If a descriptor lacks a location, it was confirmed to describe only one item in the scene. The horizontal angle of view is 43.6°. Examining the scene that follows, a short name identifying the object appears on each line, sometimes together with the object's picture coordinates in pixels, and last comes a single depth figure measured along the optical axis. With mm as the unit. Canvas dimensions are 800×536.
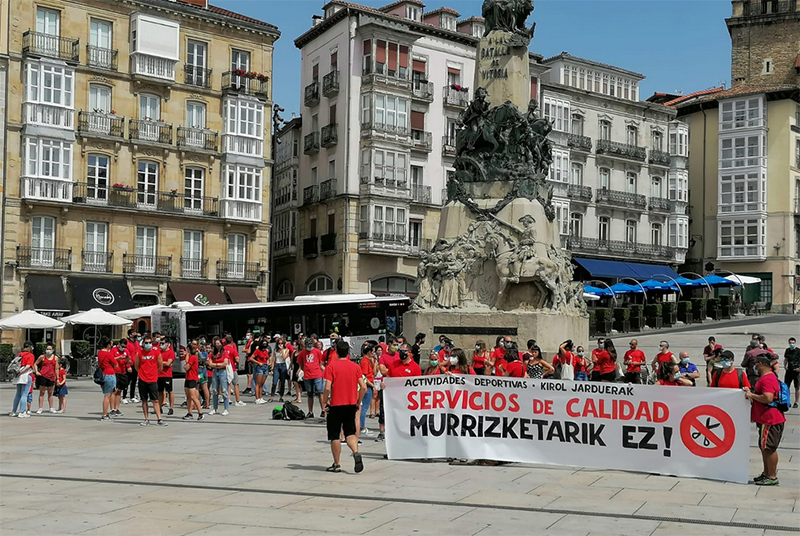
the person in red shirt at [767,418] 11477
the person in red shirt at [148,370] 18516
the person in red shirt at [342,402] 12281
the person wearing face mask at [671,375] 14078
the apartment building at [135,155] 43250
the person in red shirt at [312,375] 19594
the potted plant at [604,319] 44156
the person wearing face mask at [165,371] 19922
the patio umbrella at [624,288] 52000
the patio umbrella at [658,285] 54906
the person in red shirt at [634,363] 18375
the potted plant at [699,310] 49375
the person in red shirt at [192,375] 19641
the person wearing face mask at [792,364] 20984
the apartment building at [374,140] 51656
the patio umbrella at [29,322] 33159
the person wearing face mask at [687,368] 15289
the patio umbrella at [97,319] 35031
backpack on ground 19547
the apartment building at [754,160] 66062
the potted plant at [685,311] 48688
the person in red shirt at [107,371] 19938
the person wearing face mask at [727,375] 12867
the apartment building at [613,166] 61812
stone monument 24625
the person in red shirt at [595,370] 18734
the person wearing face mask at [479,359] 19203
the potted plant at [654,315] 46562
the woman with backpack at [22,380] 20422
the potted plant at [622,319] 44938
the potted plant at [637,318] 45656
